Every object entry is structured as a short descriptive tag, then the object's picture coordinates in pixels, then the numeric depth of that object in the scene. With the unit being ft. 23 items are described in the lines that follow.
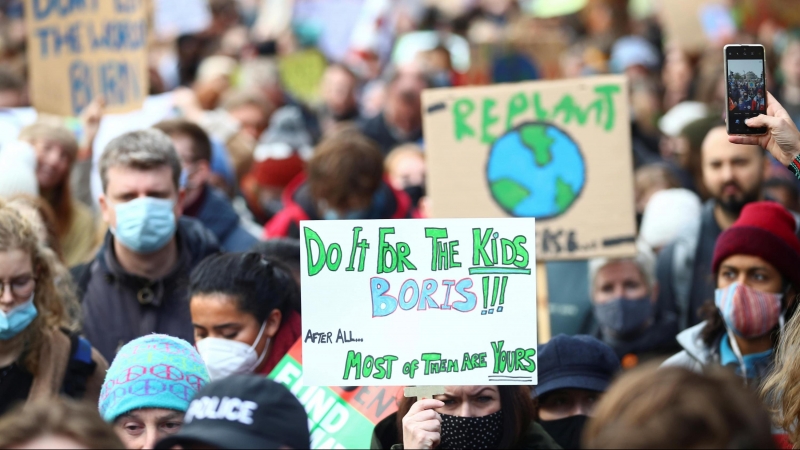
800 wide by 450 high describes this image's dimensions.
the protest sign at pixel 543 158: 32.99
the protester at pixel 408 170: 44.53
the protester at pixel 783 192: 40.42
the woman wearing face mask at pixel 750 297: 26.86
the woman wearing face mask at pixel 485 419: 21.88
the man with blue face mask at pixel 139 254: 28.91
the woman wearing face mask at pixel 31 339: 23.27
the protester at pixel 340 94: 61.98
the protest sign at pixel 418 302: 19.98
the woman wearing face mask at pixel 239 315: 25.19
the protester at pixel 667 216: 37.76
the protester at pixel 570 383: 25.11
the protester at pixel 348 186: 36.19
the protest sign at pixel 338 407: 24.38
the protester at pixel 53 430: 14.56
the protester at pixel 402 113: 54.34
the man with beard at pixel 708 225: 34.73
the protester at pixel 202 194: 35.97
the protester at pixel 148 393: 19.34
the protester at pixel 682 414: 12.40
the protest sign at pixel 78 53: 42.37
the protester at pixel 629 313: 34.12
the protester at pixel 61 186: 36.52
